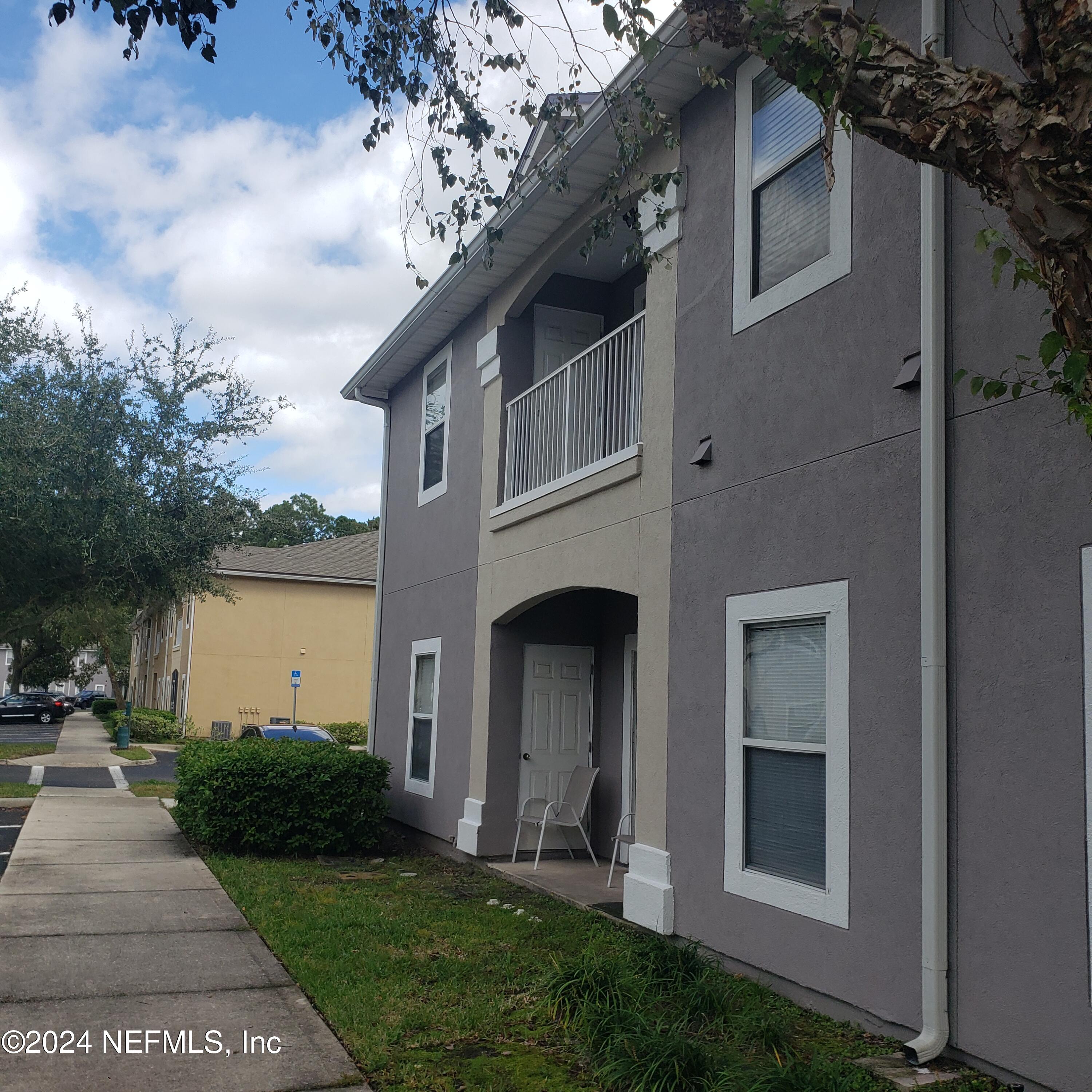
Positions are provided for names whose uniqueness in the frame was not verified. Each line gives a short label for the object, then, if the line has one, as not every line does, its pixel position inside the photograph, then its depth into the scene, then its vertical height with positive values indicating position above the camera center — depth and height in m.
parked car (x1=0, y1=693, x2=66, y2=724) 43.88 -2.18
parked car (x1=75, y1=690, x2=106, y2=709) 67.88 -2.72
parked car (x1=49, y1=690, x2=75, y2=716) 48.10 -2.27
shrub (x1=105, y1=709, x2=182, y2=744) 30.30 -1.97
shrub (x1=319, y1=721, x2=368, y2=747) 28.80 -1.80
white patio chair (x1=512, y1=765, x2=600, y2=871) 9.59 -1.21
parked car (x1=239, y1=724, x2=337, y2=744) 19.41 -1.28
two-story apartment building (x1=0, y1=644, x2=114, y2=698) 86.62 -1.73
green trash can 27.20 -2.01
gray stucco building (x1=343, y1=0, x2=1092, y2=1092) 4.41 +0.55
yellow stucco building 31.31 +0.63
